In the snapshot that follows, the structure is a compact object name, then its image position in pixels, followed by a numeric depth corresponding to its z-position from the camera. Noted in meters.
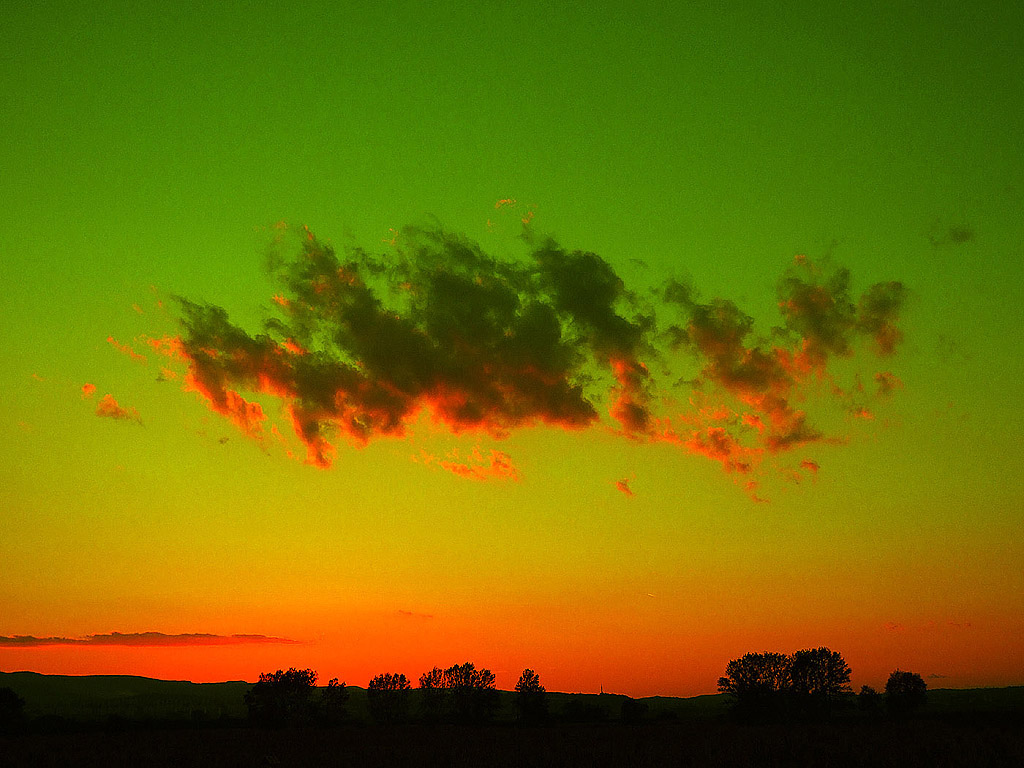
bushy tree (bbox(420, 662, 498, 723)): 149.75
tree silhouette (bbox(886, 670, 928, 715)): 160.62
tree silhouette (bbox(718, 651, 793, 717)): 127.94
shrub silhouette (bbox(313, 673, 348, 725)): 125.44
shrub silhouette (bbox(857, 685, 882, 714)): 168.88
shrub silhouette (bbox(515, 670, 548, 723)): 143.62
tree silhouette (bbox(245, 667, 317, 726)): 122.50
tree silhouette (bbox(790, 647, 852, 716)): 144.38
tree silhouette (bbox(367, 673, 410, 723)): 151.62
